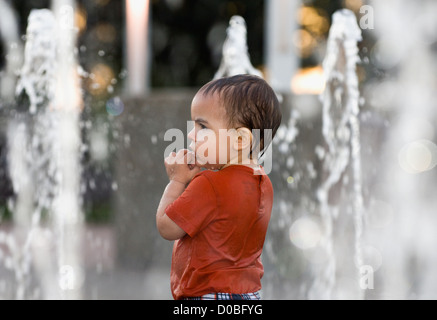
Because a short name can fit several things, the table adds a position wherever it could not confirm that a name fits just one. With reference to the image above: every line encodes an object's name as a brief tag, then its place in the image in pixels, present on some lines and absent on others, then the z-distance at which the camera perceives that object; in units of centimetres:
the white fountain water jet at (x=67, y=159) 918
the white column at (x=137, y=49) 1220
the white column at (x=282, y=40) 1140
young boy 355
